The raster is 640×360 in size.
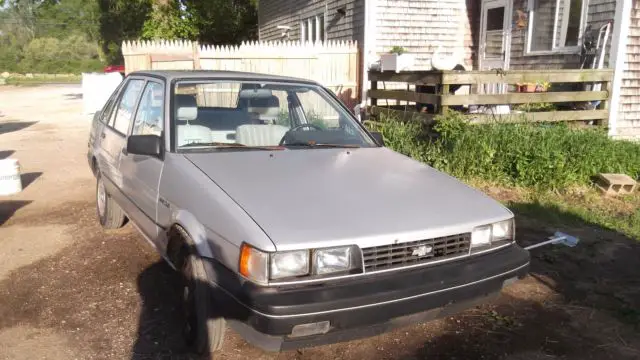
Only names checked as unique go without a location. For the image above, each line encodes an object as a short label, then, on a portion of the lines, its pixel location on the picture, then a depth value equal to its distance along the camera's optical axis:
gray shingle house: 8.70
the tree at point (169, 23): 17.52
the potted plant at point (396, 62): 9.81
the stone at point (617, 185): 6.49
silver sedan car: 2.44
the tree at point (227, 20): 22.60
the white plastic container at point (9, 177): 6.57
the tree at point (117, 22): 24.38
